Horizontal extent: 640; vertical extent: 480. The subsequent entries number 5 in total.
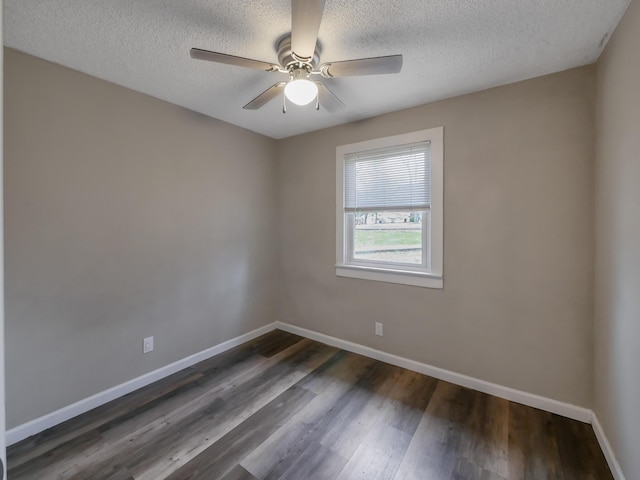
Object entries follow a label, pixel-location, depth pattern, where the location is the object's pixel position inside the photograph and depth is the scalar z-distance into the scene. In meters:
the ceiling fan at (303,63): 1.47
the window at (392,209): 2.63
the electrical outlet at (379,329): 2.95
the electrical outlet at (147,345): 2.52
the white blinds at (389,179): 2.71
